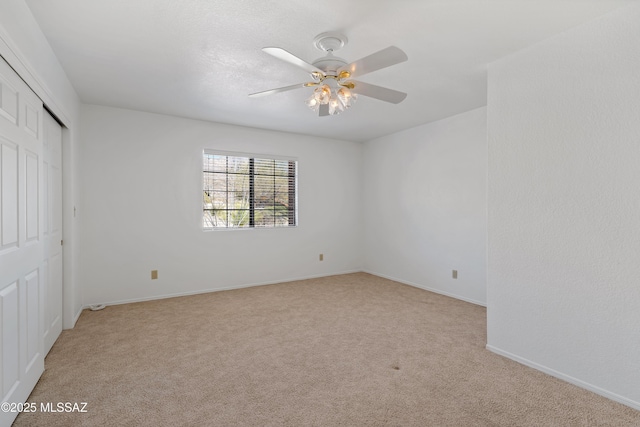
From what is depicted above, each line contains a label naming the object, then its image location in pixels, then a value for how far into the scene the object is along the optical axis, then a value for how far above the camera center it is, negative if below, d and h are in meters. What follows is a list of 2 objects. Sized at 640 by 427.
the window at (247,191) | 4.58 +0.28
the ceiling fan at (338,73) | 1.88 +0.88
